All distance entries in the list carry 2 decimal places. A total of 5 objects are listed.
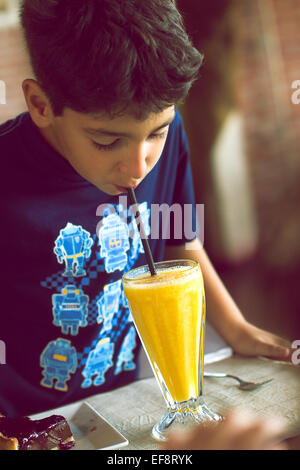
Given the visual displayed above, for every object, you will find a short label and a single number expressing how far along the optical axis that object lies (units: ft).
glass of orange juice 2.81
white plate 2.69
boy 2.59
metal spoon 3.10
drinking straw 2.93
